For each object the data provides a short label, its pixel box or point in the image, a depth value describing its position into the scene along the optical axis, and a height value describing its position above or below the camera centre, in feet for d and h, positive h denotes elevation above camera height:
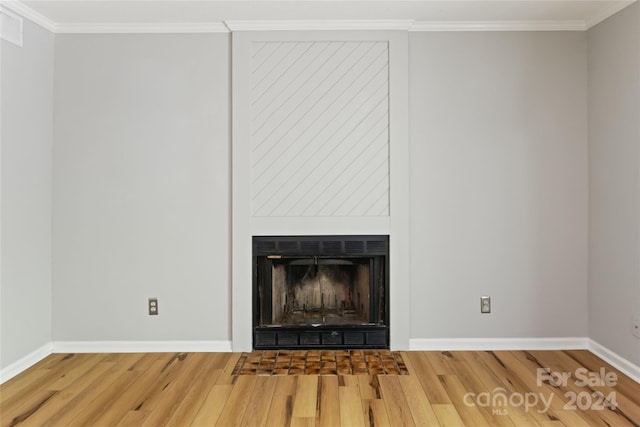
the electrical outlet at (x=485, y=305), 12.35 -2.11
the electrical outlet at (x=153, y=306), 12.28 -2.10
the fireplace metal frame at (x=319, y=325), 12.25 -1.99
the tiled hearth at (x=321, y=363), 10.82 -3.22
